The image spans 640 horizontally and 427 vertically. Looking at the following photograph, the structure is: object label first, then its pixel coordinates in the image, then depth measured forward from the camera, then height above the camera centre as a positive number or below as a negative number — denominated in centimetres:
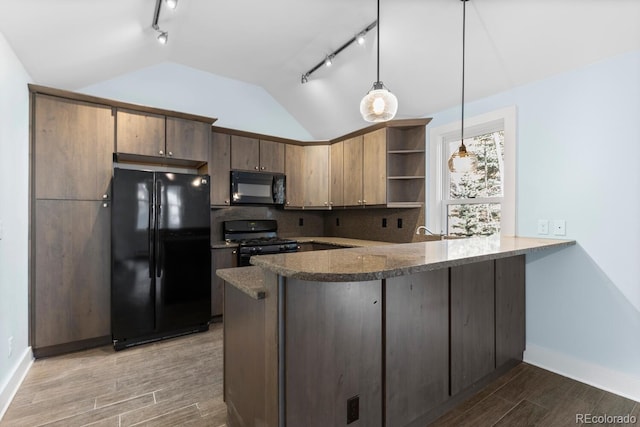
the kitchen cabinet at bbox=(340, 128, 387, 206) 355 +53
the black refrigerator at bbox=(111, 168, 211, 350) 278 -46
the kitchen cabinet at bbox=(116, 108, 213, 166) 293 +77
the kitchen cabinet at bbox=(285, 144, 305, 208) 428 +53
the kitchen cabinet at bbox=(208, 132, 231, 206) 369 +52
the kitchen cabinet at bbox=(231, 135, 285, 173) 386 +76
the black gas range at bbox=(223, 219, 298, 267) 355 -39
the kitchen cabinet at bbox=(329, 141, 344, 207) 418 +51
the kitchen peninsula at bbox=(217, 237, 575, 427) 123 -63
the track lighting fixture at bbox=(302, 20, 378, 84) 268 +165
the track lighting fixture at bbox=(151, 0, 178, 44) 209 +155
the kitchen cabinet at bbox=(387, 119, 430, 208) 346 +56
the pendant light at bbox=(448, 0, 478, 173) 214 +45
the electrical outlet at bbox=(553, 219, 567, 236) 232 -13
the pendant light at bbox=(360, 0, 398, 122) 183 +66
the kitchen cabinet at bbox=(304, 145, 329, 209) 439 +48
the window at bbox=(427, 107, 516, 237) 268 +30
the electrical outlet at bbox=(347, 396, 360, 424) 138 -94
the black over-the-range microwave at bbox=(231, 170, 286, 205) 382 +30
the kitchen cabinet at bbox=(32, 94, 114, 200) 257 +56
